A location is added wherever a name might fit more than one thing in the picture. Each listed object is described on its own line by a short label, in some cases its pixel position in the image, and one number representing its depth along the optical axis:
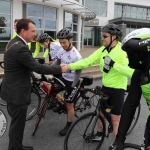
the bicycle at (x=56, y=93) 3.90
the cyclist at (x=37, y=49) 6.45
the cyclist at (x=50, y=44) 5.11
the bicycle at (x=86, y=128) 2.94
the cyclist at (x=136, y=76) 1.51
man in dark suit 2.61
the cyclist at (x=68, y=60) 3.65
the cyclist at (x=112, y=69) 2.95
